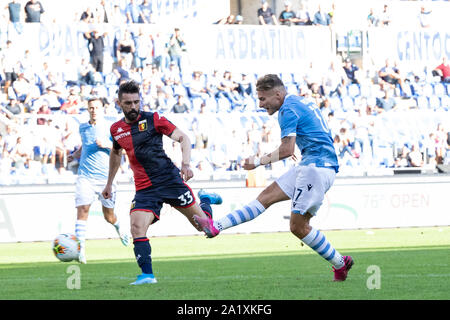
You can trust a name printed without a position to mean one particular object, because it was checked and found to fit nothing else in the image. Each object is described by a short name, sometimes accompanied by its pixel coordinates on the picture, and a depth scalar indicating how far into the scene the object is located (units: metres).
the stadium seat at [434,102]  30.34
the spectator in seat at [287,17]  32.88
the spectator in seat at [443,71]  32.38
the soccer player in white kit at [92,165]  15.29
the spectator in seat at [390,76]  31.12
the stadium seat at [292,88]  29.23
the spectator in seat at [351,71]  31.13
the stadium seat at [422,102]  30.12
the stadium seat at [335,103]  28.56
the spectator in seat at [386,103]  29.08
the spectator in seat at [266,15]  32.72
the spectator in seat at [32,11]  27.91
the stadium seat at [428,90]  31.05
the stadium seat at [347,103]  28.67
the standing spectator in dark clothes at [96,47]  27.46
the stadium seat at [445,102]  30.47
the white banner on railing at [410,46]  34.00
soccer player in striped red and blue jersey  10.61
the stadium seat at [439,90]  31.22
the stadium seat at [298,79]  30.06
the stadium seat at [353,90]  29.72
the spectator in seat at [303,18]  33.00
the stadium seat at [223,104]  27.09
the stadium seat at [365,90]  29.67
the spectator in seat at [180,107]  25.48
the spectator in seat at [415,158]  25.90
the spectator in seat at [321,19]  33.49
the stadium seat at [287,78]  30.23
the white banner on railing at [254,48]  31.11
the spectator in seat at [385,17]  35.28
